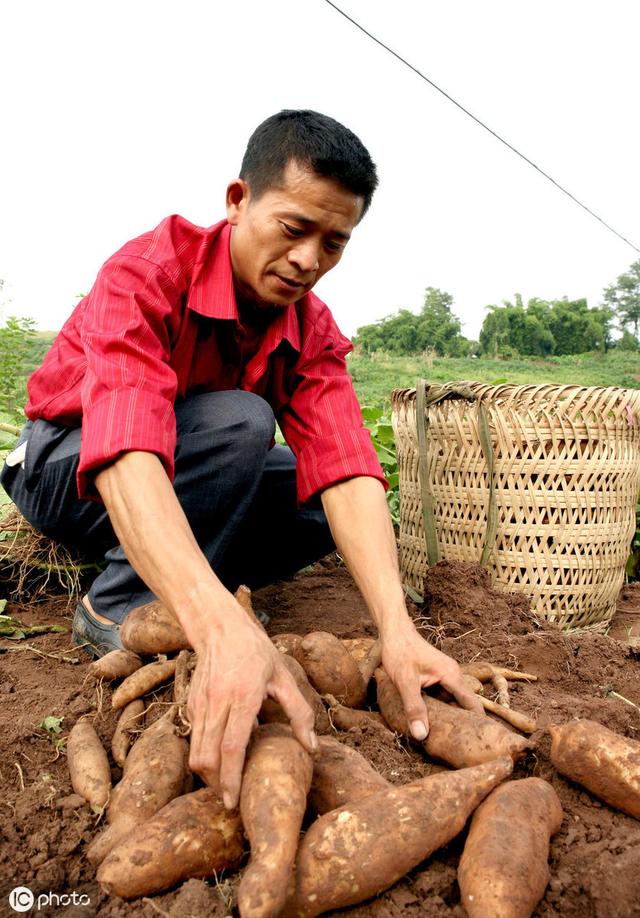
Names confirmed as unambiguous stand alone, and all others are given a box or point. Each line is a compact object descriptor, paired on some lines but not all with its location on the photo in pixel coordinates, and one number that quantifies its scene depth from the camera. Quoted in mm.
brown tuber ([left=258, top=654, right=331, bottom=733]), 1645
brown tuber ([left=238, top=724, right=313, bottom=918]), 1030
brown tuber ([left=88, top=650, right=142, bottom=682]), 1854
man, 1457
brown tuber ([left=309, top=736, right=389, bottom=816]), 1316
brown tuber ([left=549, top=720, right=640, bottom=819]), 1365
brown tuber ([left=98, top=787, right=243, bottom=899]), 1142
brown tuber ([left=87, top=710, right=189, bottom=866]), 1277
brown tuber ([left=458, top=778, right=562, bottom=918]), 1087
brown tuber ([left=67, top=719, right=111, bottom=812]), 1447
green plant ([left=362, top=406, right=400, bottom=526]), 3834
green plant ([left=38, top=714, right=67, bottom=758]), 1646
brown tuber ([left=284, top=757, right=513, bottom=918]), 1104
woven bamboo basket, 2623
